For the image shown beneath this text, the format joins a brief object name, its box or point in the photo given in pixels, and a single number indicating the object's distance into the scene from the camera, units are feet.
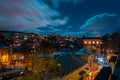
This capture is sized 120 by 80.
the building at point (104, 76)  14.64
